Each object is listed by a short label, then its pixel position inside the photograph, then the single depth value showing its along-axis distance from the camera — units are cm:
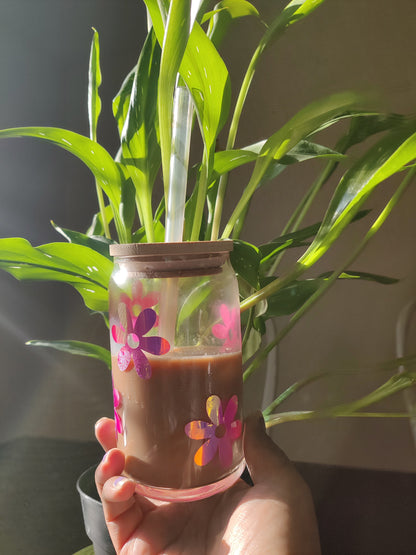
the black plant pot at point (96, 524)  58
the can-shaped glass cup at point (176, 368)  42
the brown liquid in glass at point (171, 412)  42
